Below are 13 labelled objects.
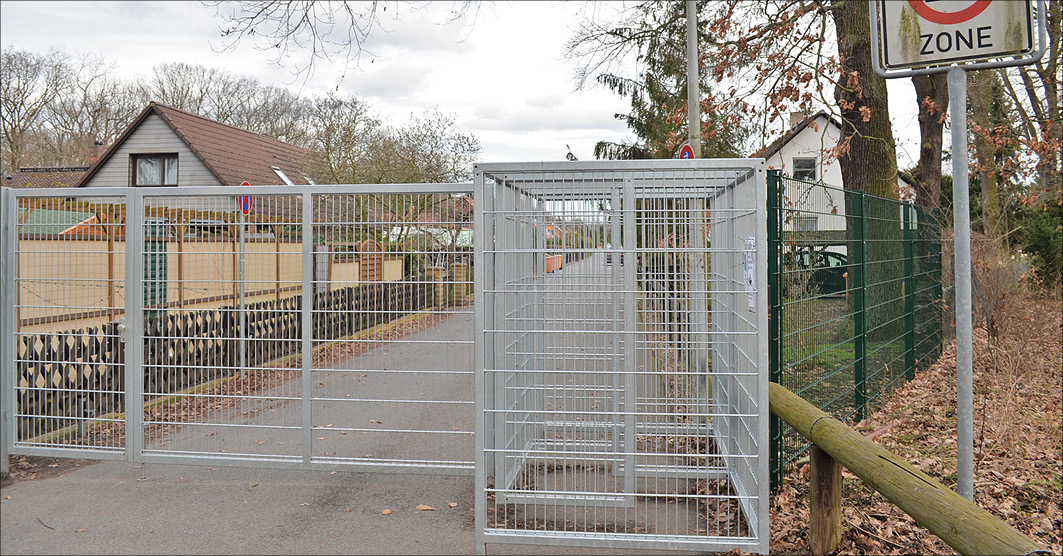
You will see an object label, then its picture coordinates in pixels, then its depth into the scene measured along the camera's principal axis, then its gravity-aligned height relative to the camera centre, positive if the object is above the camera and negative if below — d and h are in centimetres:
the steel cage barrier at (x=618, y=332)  452 -39
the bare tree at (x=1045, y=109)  1119 +357
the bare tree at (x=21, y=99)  2712 +742
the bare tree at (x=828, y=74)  936 +283
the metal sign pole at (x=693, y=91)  1041 +291
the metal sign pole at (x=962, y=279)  279 +0
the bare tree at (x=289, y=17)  714 +278
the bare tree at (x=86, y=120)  2991 +742
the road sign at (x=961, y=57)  279 +92
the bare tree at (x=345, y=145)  1864 +381
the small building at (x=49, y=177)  2966 +476
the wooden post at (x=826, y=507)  430 -140
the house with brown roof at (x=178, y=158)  2350 +447
